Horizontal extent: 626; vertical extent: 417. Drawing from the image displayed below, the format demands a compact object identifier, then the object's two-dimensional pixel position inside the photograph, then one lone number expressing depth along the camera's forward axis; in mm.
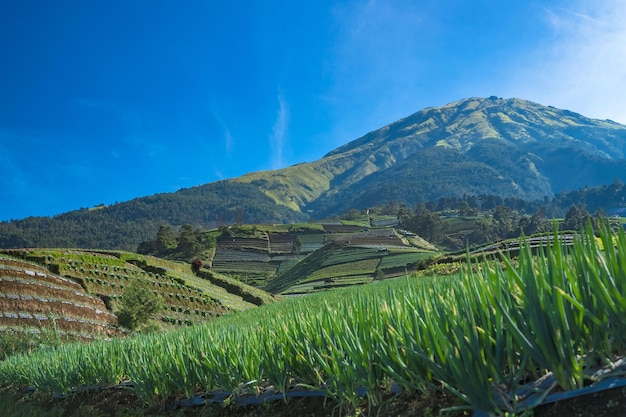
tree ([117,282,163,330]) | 25656
